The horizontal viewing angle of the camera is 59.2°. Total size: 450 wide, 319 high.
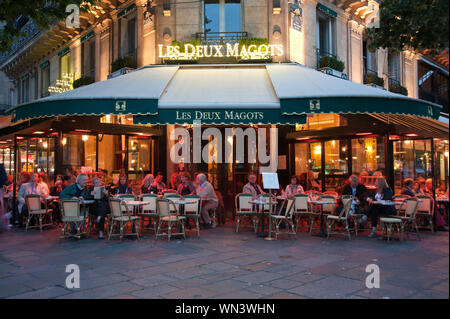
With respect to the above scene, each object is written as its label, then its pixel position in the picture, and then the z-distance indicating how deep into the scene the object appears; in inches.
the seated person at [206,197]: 390.3
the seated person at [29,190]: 394.0
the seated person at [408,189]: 367.2
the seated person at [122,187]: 391.2
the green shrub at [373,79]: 575.5
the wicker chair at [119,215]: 316.3
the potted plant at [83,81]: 587.3
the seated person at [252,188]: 392.4
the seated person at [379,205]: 338.0
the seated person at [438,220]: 369.1
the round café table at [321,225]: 342.0
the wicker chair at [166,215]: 326.3
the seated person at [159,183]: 440.3
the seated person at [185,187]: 401.1
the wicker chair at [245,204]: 366.6
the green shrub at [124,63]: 510.6
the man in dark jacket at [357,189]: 365.4
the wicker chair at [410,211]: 322.7
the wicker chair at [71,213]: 319.3
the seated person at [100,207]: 335.0
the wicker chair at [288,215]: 331.6
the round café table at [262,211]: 339.7
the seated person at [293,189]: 392.6
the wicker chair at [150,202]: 355.3
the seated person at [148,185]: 423.1
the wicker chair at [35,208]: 373.8
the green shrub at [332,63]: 496.7
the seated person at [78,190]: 345.1
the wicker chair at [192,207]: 350.6
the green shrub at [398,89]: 627.2
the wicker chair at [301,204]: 360.2
